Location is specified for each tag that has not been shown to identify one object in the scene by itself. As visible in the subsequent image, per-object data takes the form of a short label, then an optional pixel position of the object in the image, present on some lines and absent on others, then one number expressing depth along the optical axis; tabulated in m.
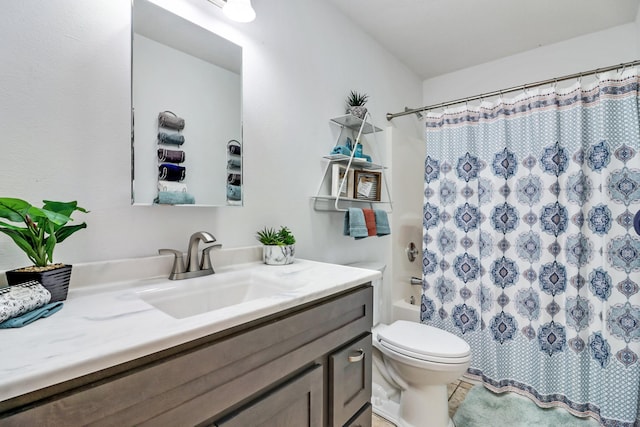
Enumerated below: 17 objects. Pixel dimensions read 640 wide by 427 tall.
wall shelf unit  1.76
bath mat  1.58
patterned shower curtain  1.52
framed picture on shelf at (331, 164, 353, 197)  1.75
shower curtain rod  1.52
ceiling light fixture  1.21
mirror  1.04
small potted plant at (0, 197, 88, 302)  0.67
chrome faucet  1.03
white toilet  1.42
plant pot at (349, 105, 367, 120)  1.85
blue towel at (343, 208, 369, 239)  1.72
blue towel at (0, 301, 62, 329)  0.57
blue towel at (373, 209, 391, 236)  1.91
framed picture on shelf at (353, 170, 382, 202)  1.88
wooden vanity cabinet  0.46
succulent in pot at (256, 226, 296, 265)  1.30
